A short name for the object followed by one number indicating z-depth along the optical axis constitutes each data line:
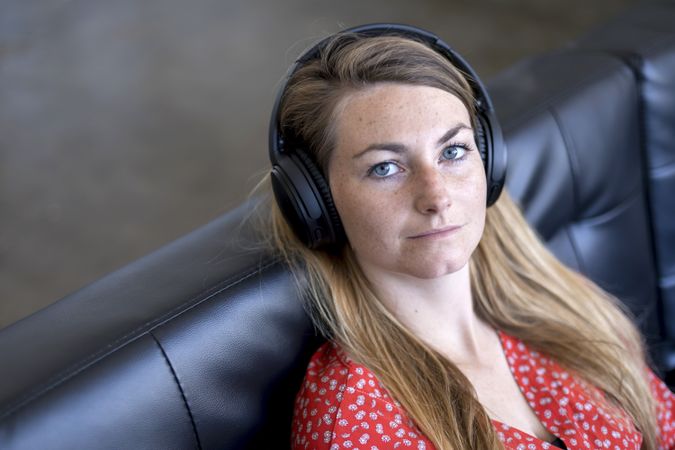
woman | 1.13
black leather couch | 1.00
